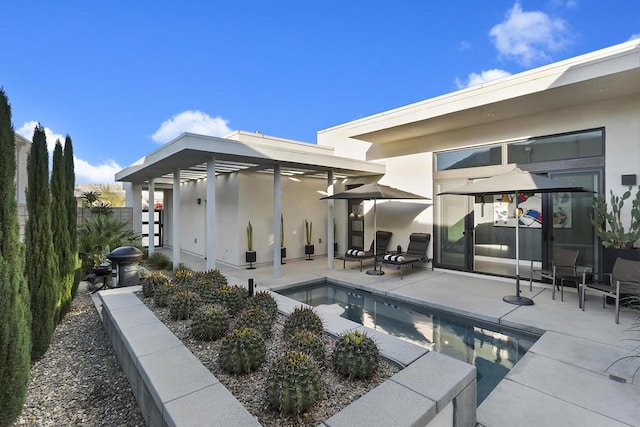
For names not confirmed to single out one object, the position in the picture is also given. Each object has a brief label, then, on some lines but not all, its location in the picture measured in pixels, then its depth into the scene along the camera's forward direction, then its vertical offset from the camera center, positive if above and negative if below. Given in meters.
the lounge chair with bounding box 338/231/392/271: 8.89 -1.16
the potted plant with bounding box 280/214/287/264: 10.39 -1.19
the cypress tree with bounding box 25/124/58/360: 3.75 -0.52
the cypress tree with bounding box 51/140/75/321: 4.78 -0.28
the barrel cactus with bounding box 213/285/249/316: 4.21 -1.18
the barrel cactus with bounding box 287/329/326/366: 2.88 -1.26
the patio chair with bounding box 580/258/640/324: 4.88 -1.12
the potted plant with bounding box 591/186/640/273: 5.64 -0.28
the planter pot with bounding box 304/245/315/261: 11.12 -1.30
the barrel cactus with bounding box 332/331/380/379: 2.65 -1.25
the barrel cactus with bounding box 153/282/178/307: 4.57 -1.21
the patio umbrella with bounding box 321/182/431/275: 8.09 +0.52
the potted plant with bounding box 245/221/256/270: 9.37 -1.16
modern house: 6.19 +1.25
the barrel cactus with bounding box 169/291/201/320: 4.02 -1.21
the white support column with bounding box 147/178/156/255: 10.80 +0.12
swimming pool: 3.97 -1.87
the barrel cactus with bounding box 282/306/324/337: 3.49 -1.24
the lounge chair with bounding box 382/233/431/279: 8.12 -1.12
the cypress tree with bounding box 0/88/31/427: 2.36 -0.67
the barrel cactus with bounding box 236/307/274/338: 3.47 -1.23
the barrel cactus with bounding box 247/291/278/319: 4.14 -1.22
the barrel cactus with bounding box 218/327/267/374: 2.75 -1.25
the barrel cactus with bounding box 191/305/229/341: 3.44 -1.24
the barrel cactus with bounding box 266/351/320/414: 2.19 -1.24
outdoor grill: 5.90 -0.97
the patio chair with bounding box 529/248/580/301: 6.00 -1.05
